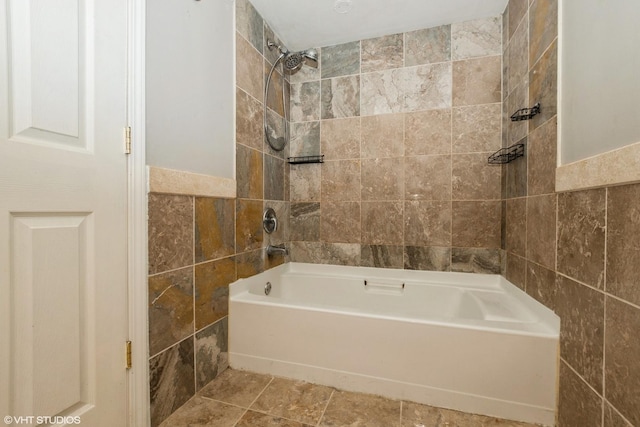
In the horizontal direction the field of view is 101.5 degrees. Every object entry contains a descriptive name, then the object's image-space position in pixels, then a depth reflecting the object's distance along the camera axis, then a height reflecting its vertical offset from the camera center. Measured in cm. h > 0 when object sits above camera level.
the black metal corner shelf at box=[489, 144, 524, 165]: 149 +36
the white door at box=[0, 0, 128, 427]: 71 -1
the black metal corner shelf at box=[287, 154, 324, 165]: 215 +43
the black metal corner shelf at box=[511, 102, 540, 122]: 129 +51
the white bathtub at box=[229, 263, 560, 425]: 111 -66
